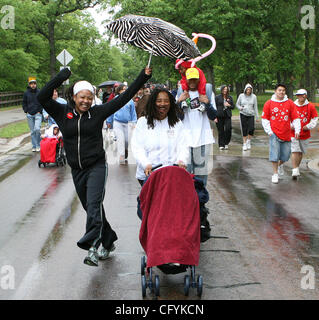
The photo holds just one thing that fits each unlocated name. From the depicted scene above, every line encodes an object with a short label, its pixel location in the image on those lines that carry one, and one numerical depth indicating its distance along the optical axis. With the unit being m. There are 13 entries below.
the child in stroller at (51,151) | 12.65
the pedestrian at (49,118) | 13.79
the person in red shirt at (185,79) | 7.29
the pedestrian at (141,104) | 12.18
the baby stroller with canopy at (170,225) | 4.67
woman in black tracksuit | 5.51
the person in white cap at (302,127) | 11.33
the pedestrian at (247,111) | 16.02
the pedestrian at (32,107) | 15.50
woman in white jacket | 5.73
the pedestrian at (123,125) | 13.48
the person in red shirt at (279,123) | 10.68
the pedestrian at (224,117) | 16.12
